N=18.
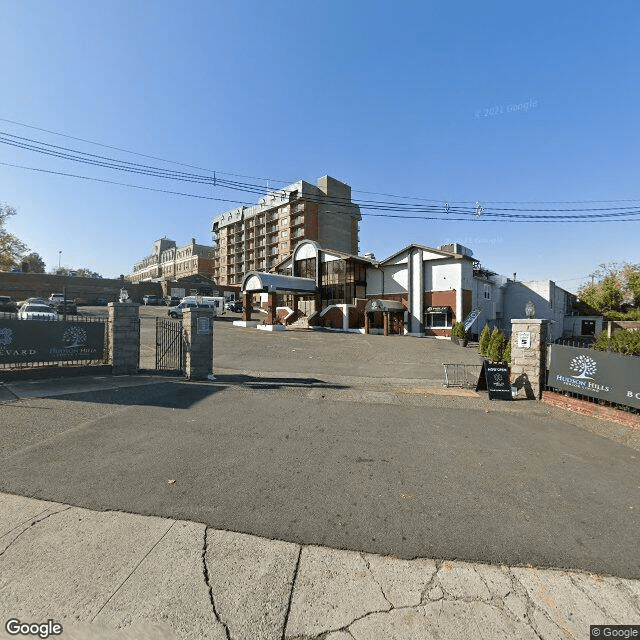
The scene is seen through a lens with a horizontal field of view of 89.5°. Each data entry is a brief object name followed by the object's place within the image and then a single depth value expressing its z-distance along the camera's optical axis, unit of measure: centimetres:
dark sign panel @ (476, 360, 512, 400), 955
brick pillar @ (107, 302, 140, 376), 1075
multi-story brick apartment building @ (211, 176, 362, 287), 7019
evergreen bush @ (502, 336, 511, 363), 1209
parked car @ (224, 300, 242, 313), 5309
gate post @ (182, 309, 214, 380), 1088
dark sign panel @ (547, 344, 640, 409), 745
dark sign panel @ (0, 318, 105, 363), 942
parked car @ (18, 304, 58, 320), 2800
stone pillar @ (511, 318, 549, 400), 944
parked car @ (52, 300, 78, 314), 4044
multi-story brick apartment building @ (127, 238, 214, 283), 10200
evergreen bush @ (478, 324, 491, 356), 1998
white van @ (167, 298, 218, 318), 3812
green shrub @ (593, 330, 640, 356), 797
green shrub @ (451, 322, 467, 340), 2869
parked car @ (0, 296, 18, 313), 4153
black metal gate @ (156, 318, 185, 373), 1151
